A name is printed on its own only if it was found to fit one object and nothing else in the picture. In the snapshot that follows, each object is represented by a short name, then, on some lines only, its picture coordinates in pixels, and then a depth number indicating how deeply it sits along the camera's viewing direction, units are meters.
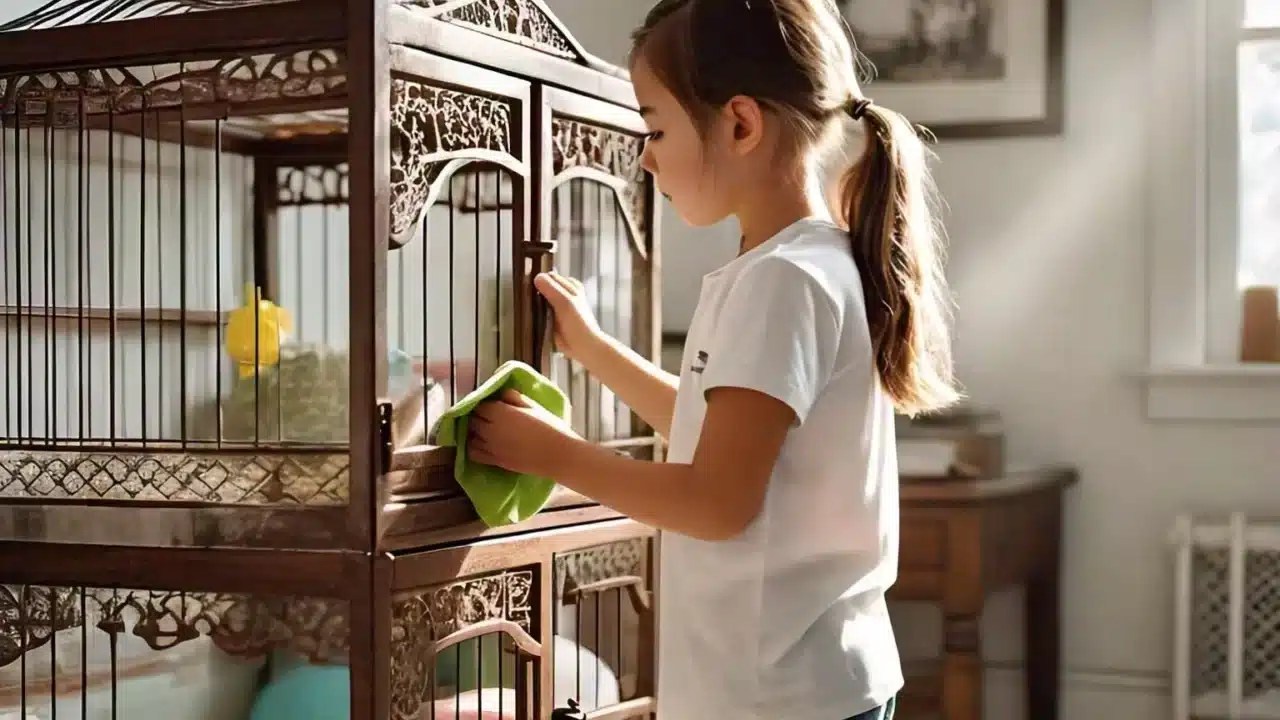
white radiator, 2.28
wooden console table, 2.11
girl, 1.18
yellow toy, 1.61
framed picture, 2.49
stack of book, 2.21
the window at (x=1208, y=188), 2.42
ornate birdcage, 1.24
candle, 2.42
